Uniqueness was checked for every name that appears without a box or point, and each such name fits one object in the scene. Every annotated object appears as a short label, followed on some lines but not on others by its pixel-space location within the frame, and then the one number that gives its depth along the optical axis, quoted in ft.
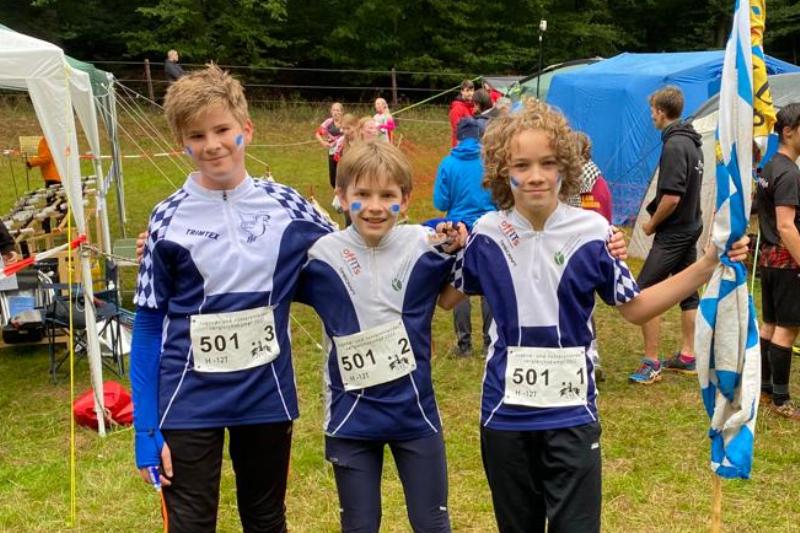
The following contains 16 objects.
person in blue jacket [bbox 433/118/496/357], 16.62
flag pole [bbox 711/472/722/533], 7.57
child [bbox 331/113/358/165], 29.55
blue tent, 30.83
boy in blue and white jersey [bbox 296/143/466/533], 7.34
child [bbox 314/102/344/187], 37.96
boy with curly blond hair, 7.05
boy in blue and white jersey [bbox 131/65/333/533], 7.08
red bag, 15.43
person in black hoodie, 16.15
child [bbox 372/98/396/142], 39.29
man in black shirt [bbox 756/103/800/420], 13.47
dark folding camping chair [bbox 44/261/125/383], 18.58
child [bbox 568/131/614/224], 15.57
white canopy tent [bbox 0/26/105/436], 14.06
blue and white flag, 6.84
